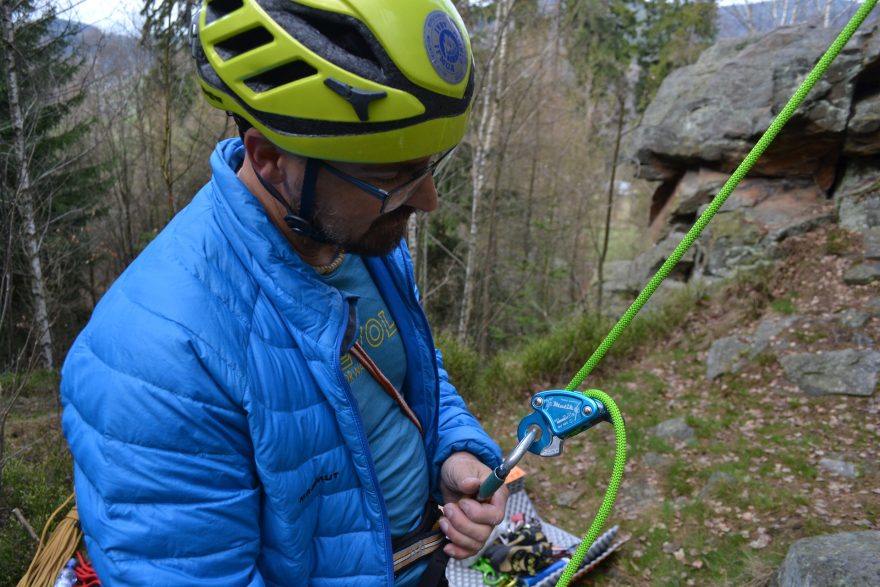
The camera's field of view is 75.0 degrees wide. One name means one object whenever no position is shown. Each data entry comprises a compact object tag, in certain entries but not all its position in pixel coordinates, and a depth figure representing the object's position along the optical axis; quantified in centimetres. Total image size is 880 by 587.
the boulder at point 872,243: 676
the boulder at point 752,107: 785
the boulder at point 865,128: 762
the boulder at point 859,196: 738
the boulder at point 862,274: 652
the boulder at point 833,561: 235
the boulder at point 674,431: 539
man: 98
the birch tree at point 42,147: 932
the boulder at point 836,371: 534
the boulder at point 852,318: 597
